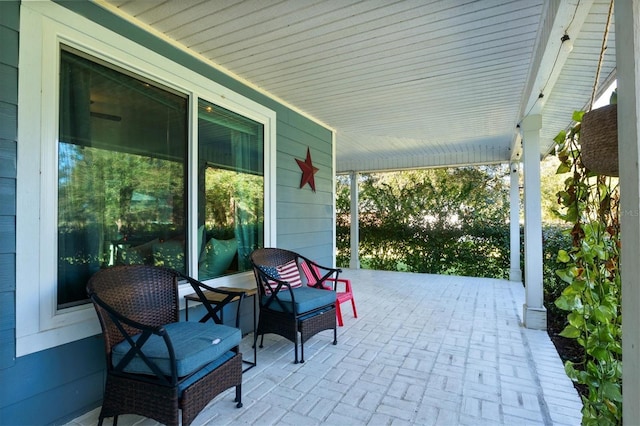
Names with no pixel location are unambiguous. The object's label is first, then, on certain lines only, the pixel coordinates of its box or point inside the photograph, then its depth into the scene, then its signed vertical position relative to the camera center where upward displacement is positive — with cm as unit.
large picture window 180 +33
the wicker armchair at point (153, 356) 164 -73
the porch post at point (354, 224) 813 -20
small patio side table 247 -63
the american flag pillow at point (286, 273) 313 -59
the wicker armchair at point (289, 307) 278 -80
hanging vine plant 127 -26
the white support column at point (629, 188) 92 +8
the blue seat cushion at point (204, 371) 166 -84
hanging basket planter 107 +25
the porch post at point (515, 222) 643 -13
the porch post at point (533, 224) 364 -10
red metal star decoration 435 +60
